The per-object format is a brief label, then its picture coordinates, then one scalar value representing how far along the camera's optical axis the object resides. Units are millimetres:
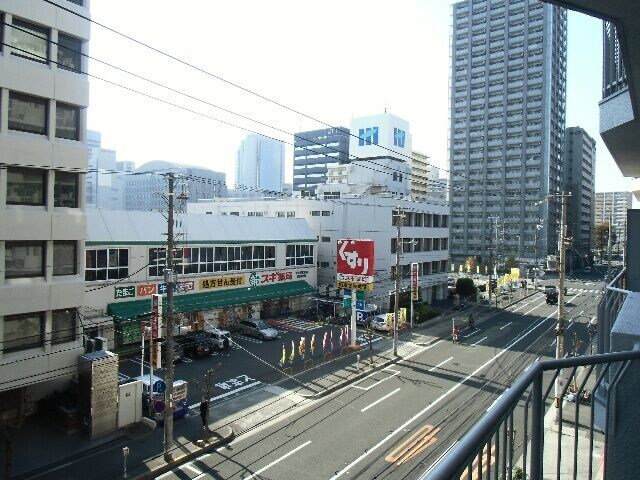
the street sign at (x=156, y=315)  19391
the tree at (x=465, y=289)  49750
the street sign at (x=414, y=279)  37369
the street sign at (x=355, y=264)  29844
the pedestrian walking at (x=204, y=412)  17203
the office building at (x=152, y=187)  117625
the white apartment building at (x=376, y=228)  43688
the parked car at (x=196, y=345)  27438
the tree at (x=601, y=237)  90125
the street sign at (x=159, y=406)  16719
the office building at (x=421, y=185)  113000
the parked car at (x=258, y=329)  32000
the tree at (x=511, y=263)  73438
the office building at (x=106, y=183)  142750
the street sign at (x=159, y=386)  19602
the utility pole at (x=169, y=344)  15125
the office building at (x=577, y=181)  106088
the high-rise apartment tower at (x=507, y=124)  83500
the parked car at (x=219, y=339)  28973
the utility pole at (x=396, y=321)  27395
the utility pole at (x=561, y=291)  19938
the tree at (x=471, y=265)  75375
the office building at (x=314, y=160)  112938
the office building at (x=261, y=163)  180875
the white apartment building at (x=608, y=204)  160612
